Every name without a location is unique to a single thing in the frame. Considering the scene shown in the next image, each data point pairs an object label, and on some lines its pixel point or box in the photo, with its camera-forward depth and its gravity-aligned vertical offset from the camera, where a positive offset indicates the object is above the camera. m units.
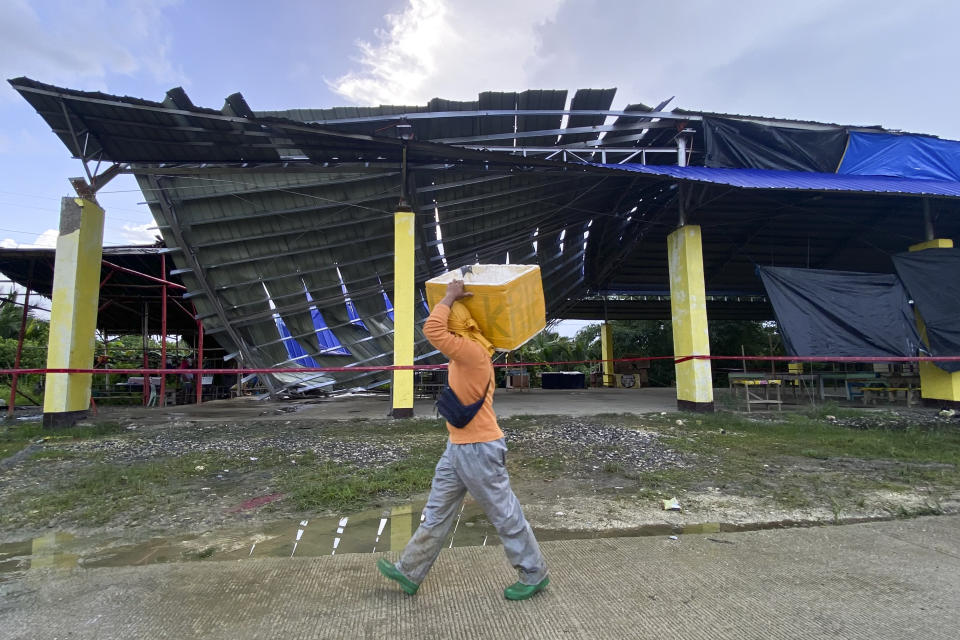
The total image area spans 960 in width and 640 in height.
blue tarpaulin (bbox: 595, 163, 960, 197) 9.22 +3.68
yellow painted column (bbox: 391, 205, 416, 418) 9.06 +1.06
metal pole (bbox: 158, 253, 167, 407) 13.48 +0.94
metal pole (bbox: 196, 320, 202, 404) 14.94 -0.41
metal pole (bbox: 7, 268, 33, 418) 12.41 +1.44
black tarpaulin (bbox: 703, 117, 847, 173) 11.40 +5.21
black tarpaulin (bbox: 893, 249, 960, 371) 10.37 +1.39
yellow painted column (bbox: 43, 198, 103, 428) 8.23 +1.04
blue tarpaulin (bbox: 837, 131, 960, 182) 11.77 +4.99
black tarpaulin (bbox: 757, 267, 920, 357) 10.06 +0.92
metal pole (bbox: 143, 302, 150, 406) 14.16 +0.19
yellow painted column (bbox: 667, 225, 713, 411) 9.98 +0.83
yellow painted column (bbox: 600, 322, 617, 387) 23.75 +0.65
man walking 2.28 -0.60
